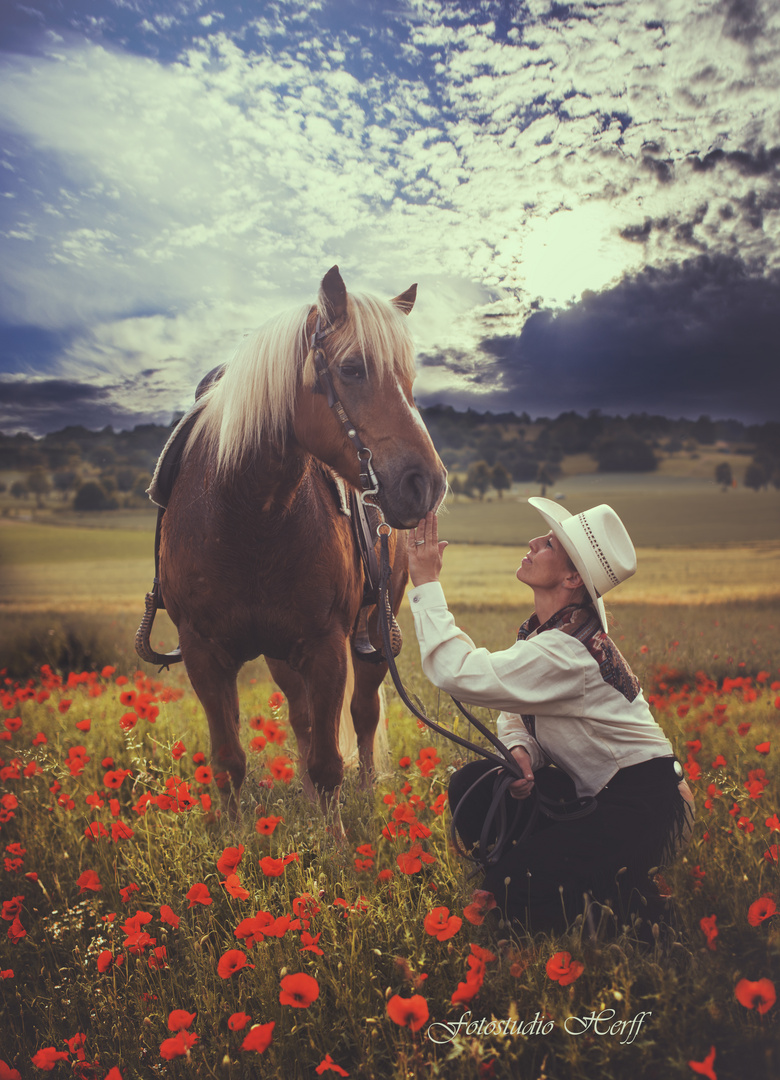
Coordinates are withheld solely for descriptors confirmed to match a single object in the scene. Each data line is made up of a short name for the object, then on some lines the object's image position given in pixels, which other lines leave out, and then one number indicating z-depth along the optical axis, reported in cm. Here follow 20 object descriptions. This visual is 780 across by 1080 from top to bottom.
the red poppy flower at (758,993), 138
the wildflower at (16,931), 198
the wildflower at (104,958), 172
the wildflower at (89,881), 212
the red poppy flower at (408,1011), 132
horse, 231
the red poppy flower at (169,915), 177
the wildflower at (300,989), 137
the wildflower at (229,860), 186
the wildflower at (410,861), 192
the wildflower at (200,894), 179
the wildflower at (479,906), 192
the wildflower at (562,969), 158
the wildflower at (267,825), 210
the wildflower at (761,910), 171
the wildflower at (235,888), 181
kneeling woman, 196
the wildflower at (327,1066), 134
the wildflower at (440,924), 162
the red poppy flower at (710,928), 175
